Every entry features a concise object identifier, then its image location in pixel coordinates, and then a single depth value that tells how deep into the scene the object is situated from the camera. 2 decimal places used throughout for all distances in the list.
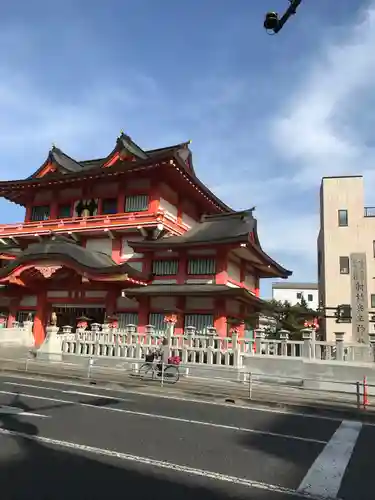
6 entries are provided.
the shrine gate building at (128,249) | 23.80
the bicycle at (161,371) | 16.02
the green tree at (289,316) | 25.86
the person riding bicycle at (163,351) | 17.89
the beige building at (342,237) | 34.53
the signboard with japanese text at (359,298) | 19.34
